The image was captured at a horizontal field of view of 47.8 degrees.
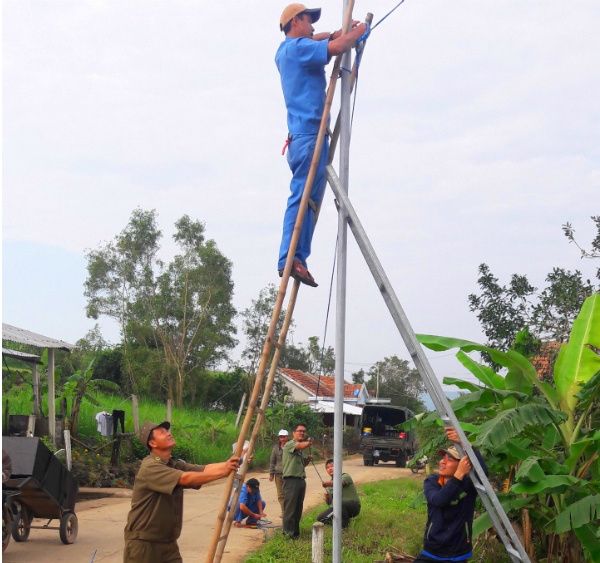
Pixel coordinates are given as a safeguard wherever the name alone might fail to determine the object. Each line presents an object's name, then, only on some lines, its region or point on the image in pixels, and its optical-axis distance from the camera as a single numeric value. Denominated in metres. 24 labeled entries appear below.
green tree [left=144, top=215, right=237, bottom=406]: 31.47
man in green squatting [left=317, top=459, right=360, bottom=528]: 9.52
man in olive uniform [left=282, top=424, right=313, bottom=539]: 9.12
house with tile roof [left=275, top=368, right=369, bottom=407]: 43.78
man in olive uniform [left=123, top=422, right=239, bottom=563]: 3.92
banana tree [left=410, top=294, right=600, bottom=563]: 5.60
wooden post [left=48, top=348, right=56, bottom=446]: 14.37
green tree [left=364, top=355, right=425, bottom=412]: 57.41
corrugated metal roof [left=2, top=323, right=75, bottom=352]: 12.93
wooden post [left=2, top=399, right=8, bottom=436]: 13.11
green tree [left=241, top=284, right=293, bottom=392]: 32.44
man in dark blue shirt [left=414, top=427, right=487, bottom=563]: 4.47
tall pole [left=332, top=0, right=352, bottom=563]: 4.02
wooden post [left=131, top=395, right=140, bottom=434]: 16.75
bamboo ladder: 3.57
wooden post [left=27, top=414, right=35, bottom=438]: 13.02
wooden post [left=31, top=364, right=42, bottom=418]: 14.20
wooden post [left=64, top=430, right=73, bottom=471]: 13.66
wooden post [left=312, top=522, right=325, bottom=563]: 6.72
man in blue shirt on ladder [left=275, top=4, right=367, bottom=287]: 4.05
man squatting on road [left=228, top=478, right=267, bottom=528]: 10.63
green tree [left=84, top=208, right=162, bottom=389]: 32.81
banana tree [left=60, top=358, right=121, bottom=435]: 15.64
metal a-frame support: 3.77
